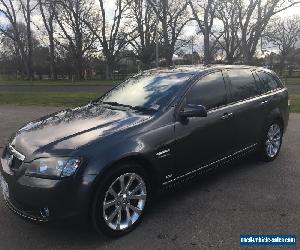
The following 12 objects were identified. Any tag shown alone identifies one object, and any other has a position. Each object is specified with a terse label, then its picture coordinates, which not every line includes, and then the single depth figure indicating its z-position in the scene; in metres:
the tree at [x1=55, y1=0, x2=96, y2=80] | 41.77
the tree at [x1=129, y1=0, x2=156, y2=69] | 43.06
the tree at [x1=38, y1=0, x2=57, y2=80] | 46.38
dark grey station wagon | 3.51
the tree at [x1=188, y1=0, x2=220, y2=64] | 31.72
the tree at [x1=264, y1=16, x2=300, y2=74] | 60.31
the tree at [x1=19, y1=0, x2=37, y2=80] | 47.09
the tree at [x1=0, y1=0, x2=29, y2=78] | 48.45
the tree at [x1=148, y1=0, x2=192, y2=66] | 34.47
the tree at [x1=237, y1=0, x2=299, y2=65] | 29.98
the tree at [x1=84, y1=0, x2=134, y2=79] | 43.06
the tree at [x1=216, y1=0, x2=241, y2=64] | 40.47
